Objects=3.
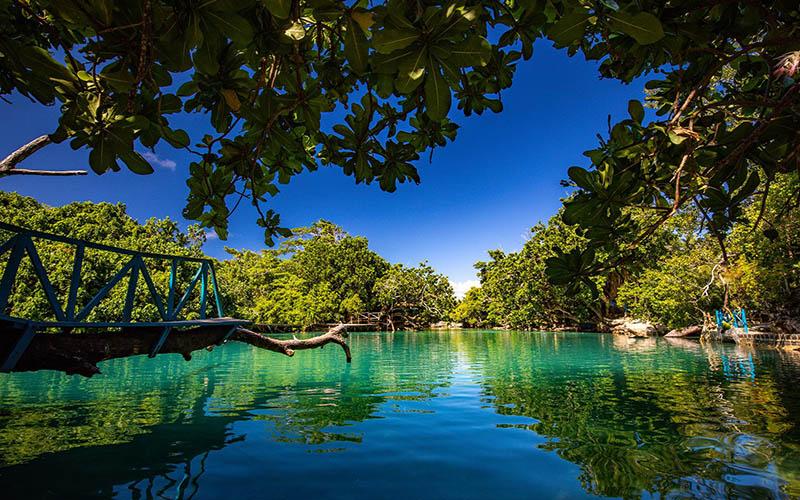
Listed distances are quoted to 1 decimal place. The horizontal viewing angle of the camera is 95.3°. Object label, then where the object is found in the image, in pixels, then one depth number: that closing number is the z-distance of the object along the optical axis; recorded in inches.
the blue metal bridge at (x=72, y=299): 139.6
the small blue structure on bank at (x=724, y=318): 780.0
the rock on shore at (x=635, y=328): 1118.4
